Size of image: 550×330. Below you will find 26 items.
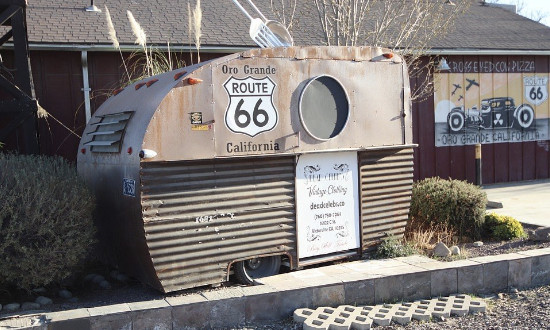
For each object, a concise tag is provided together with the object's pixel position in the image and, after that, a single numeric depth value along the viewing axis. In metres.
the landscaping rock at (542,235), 8.01
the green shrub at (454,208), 8.53
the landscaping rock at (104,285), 6.60
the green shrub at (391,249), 7.34
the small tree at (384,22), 9.95
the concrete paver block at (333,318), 5.58
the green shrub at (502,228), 8.48
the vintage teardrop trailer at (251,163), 5.83
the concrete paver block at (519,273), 6.93
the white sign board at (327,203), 6.77
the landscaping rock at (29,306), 5.75
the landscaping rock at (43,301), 5.90
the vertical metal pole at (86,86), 10.09
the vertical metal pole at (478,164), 11.26
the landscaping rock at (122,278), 6.76
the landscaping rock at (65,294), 6.19
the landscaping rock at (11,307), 5.69
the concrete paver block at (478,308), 6.16
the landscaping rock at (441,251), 7.41
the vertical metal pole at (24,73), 8.25
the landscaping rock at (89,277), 6.75
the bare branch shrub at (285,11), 10.89
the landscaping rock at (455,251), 7.46
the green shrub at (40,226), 5.50
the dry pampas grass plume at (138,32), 8.32
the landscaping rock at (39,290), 6.09
